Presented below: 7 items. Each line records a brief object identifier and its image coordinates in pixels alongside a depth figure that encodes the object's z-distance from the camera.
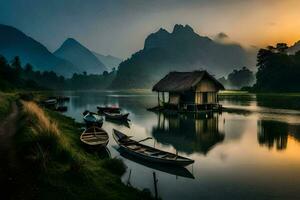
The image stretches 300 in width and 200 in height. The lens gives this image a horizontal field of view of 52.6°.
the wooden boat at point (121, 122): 38.44
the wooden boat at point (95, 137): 20.75
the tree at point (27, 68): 175.12
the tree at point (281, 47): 114.62
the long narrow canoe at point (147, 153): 17.39
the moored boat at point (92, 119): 31.12
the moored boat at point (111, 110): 48.44
